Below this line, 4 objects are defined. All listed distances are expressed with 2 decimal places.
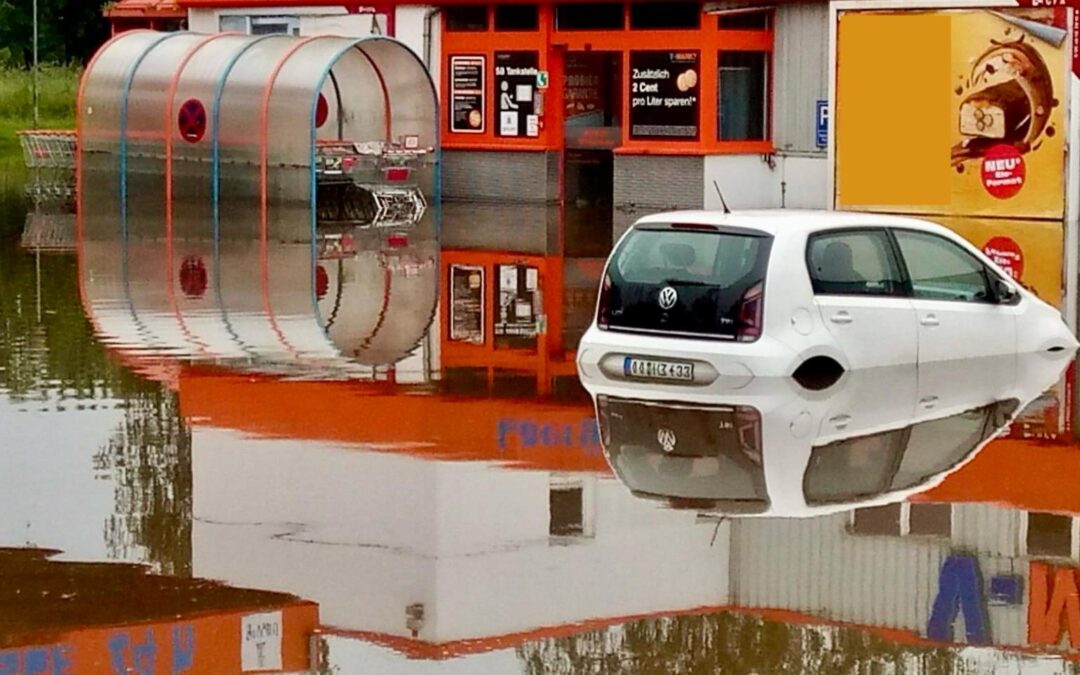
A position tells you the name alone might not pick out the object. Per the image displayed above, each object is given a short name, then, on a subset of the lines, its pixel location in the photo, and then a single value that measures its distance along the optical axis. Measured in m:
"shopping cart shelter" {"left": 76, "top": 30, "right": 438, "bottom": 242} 33.22
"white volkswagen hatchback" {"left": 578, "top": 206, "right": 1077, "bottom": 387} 15.29
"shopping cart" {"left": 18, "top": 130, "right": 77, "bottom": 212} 42.17
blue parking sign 33.66
